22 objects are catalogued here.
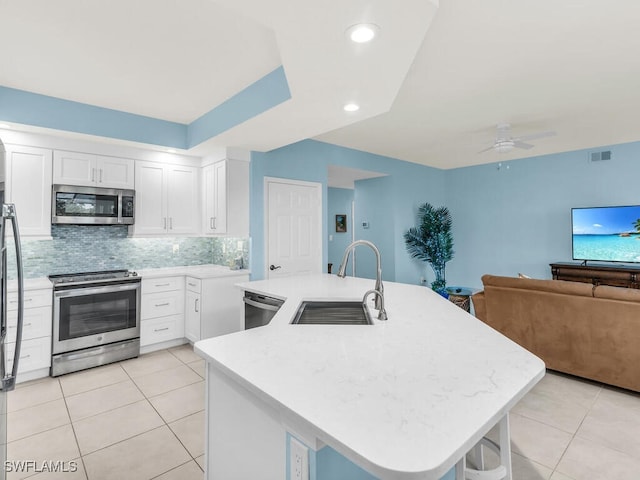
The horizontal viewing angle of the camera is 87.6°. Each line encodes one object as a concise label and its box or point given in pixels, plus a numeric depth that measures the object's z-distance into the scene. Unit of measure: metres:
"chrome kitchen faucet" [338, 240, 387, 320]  1.77
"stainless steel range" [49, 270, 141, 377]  3.26
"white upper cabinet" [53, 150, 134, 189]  3.45
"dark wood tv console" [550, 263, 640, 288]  4.71
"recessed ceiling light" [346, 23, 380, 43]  1.67
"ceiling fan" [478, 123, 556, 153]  4.15
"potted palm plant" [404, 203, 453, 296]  6.31
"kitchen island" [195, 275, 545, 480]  0.77
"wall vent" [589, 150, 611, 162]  5.23
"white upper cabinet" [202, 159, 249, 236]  3.99
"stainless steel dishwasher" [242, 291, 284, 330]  2.53
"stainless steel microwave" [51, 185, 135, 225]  3.41
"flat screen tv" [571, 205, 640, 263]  4.88
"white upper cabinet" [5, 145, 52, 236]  3.19
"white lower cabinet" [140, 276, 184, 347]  3.83
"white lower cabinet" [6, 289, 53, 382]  3.05
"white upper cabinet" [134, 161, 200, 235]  3.99
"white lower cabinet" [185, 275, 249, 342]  3.85
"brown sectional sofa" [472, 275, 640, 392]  2.71
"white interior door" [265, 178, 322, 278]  4.32
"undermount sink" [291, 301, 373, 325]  1.90
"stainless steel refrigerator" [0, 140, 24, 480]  1.33
